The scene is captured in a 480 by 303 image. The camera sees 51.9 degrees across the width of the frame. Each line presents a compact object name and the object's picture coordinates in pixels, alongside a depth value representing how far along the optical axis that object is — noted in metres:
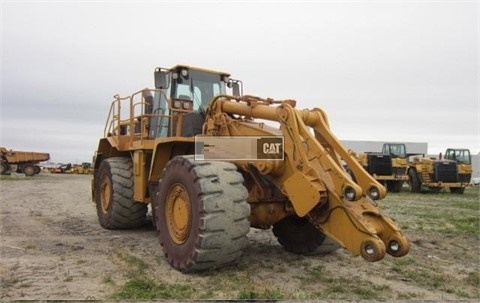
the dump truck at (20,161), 38.84
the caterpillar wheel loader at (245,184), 5.70
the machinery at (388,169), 25.19
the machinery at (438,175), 24.92
